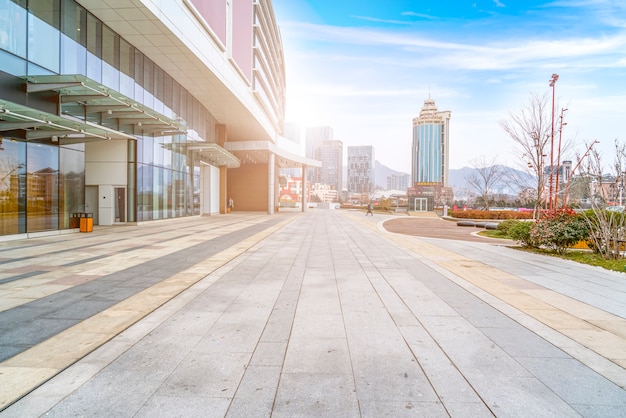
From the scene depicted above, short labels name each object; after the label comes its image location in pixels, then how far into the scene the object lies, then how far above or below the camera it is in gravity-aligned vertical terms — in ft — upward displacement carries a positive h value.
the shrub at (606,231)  32.73 -2.64
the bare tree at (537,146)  57.16 +10.45
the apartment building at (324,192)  610.77 +15.85
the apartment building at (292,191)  436.76 +13.35
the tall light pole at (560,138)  49.73 +10.15
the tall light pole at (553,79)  46.55 +17.97
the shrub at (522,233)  41.22 -3.81
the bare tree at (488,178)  156.92 +12.39
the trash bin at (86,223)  50.55 -4.12
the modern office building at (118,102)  40.04 +14.30
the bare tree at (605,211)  33.01 -0.56
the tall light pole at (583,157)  35.93 +5.30
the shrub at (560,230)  35.40 -2.76
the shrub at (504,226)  60.29 -4.12
